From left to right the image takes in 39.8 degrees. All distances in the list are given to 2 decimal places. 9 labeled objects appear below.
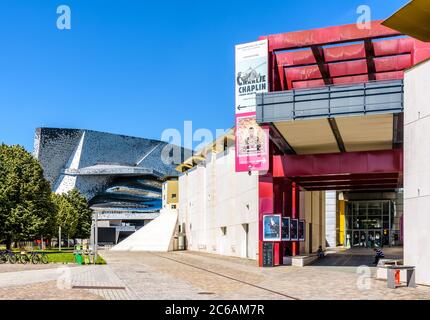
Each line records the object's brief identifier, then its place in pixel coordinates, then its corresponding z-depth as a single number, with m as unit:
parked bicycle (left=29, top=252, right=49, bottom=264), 38.12
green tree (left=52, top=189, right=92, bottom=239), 90.69
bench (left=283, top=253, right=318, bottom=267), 35.19
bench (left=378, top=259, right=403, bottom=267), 26.82
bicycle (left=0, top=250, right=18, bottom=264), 38.41
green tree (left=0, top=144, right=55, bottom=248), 56.00
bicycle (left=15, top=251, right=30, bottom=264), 38.28
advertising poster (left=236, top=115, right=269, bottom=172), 33.62
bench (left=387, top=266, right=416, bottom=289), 21.66
